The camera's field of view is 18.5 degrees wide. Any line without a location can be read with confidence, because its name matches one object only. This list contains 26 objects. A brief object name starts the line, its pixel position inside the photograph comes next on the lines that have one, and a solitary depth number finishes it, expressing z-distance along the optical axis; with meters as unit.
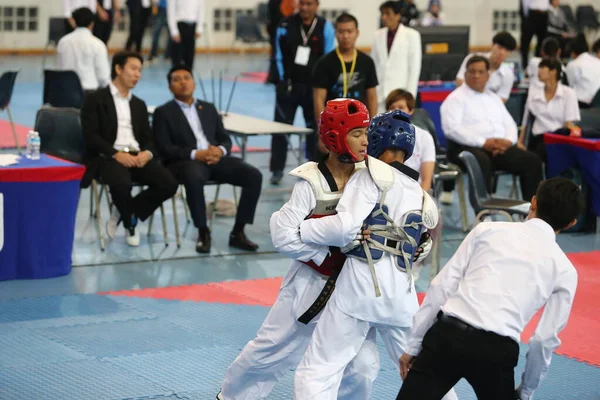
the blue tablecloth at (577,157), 15.61
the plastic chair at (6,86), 18.65
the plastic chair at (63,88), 17.84
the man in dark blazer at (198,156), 14.13
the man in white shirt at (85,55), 19.17
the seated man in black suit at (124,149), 13.99
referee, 6.25
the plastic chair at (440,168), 14.96
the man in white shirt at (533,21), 31.61
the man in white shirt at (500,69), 18.54
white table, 16.05
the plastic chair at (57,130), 14.60
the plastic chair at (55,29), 31.06
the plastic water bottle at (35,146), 13.12
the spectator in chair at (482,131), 15.90
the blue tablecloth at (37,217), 12.46
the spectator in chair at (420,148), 13.27
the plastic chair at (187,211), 14.32
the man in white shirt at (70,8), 24.64
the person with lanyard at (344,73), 16.12
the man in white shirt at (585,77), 20.40
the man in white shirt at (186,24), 26.34
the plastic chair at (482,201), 13.67
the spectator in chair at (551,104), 17.19
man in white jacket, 17.64
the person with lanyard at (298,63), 18.11
